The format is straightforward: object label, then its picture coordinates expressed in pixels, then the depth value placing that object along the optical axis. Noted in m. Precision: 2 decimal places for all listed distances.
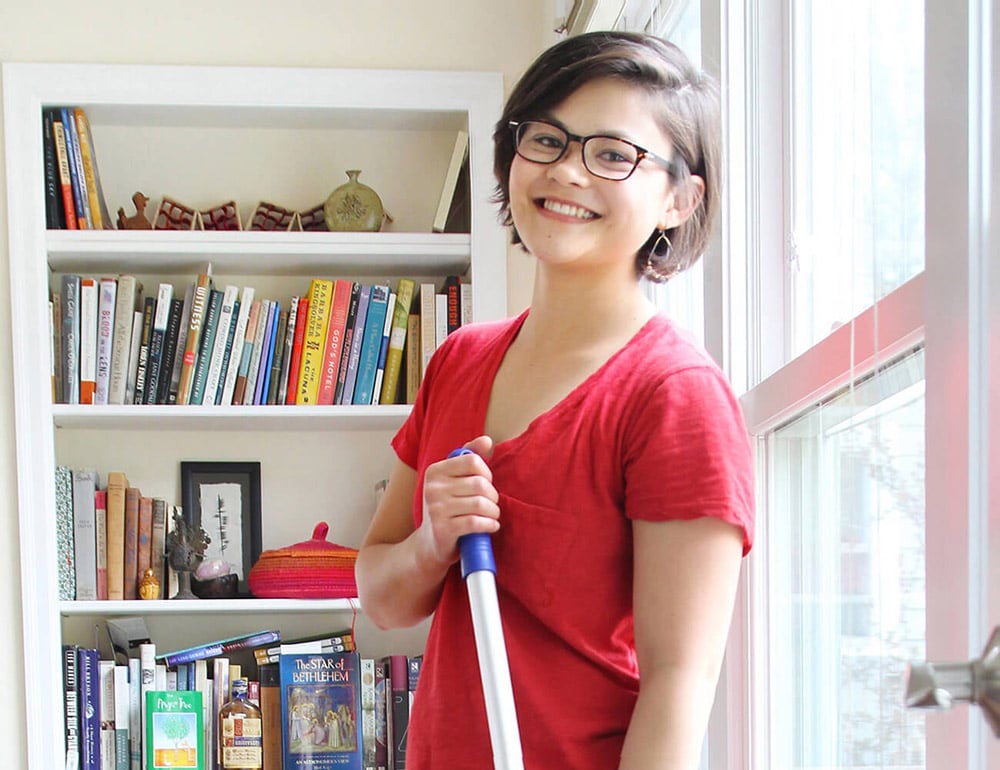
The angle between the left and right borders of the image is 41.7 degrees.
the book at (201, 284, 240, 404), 2.97
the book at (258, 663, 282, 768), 2.93
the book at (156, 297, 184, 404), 2.97
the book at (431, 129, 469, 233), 3.01
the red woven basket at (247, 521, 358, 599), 2.90
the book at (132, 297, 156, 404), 2.96
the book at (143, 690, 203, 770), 2.87
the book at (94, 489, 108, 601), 2.94
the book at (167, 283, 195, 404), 2.97
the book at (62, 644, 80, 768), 2.87
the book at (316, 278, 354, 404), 2.98
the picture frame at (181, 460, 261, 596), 3.06
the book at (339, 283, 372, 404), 3.00
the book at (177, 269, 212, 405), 2.96
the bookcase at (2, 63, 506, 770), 2.90
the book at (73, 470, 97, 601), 2.93
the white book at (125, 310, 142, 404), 2.96
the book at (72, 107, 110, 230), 2.97
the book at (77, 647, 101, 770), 2.88
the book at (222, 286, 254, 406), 2.97
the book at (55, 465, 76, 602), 2.91
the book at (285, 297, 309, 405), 2.98
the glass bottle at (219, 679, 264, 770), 2.89
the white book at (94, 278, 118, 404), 2.96
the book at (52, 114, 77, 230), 2.96
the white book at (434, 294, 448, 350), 3.03
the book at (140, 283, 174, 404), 2.96
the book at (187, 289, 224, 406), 2.97
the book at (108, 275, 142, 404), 2.96
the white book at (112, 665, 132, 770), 2.89
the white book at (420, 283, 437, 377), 3.02
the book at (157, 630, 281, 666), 2.92
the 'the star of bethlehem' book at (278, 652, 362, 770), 2.88
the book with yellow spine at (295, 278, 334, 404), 2.98
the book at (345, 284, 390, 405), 3.01
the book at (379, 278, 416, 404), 3.02
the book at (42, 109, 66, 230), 2.96
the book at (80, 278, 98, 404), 2.94
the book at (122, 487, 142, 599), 2.96
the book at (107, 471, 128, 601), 2.94
